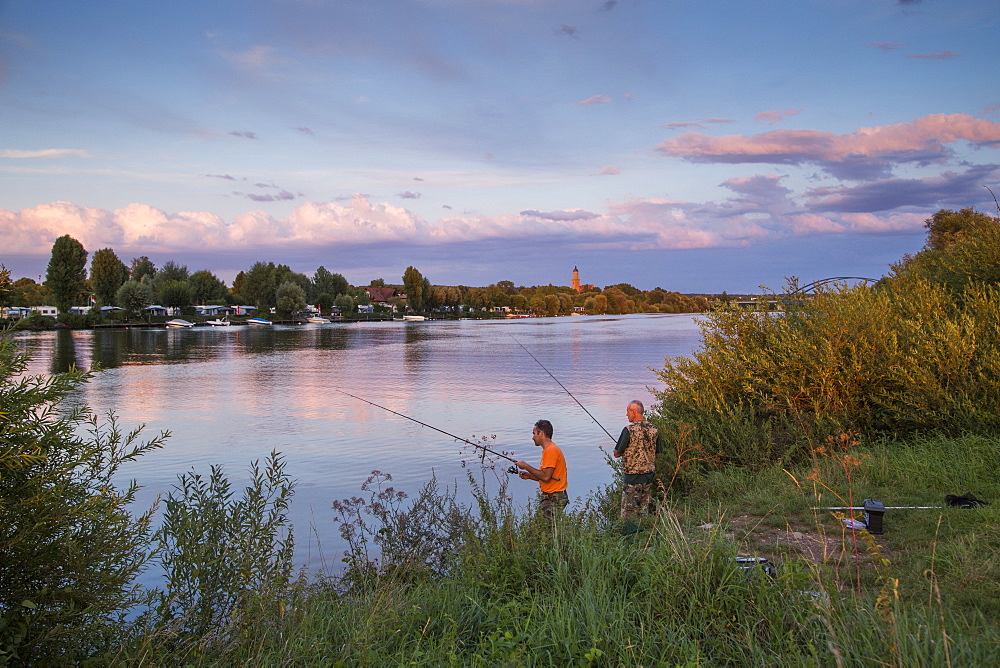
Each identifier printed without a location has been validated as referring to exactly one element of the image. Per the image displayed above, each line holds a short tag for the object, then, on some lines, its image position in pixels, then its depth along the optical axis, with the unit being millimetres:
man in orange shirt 8070
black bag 6867
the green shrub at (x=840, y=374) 10086
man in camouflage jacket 8715
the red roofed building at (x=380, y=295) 186725
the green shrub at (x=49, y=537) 4078
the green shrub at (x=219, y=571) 5293
